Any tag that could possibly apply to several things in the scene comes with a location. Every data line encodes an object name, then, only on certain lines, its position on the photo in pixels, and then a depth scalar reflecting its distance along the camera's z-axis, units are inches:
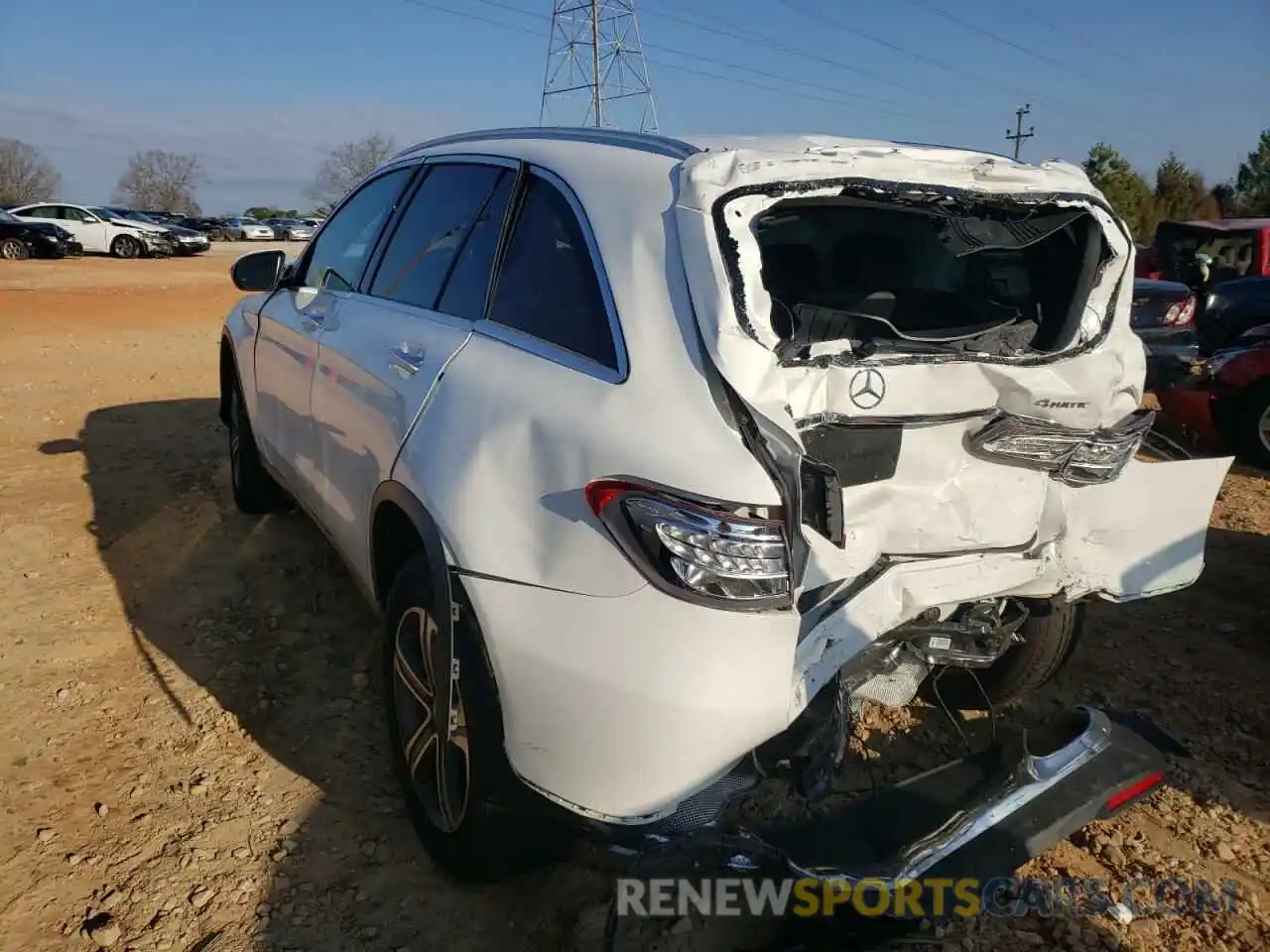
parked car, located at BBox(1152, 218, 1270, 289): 422.6
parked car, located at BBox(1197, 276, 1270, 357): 367.6
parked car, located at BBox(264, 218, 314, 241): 1800.0
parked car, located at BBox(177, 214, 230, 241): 1833.2
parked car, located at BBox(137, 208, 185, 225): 1596.8
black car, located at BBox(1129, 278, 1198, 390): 304.7
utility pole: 1973.4
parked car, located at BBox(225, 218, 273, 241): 1856.5
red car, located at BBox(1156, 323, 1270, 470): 255.6
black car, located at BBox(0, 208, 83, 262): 938.7
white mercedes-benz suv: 73.4
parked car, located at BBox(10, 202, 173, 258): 1039.0
